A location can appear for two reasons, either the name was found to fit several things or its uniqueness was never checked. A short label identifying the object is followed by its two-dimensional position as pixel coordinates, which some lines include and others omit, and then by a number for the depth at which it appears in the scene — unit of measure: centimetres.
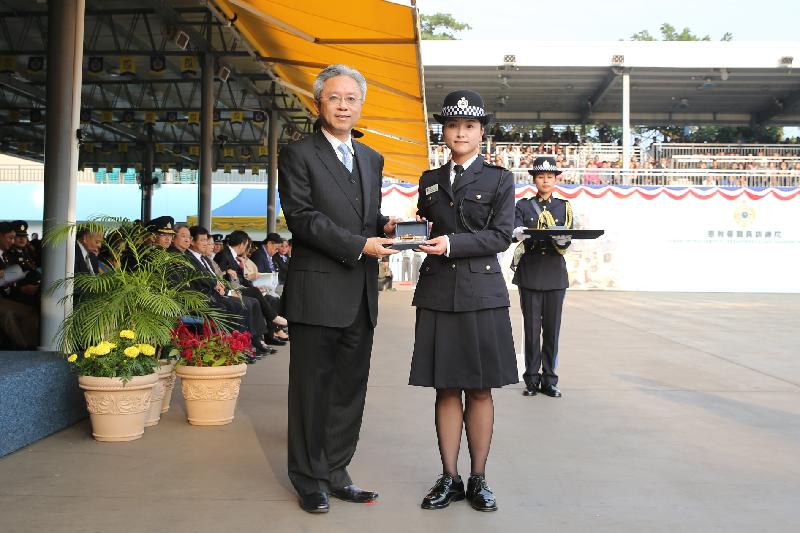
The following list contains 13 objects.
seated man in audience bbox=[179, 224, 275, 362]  791
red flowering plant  538
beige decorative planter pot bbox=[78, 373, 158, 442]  475
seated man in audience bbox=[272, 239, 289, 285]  1333
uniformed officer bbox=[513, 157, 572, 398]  675
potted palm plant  480
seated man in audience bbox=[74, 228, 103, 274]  718
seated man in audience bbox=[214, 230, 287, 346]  940
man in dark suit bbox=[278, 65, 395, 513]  367
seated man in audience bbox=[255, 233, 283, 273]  1156
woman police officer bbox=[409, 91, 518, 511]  380
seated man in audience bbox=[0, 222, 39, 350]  632
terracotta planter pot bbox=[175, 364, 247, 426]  530
